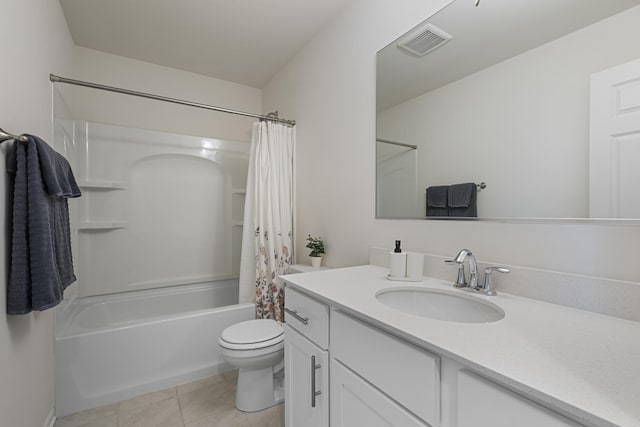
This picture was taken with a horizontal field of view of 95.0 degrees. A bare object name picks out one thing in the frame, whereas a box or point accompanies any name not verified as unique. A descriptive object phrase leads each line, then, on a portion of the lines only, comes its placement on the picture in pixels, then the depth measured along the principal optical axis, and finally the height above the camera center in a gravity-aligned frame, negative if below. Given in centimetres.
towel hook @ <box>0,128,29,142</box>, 97 +27
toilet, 157 -78
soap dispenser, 123 -21
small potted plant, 204 -26
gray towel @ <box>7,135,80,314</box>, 108 -7
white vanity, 48 -29
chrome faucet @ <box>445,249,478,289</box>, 105 -20
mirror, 86 +41
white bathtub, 164 -84
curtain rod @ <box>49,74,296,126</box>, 162 +77
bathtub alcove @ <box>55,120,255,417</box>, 172 -41
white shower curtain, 221 -7
